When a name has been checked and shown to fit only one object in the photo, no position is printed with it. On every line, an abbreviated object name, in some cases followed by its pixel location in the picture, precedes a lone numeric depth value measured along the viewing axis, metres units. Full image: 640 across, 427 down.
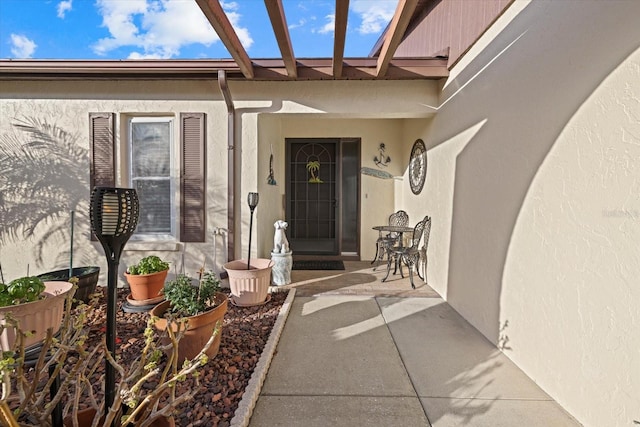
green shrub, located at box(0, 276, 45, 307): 2.07
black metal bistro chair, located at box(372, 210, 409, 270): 4.60
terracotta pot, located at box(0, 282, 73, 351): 2.04
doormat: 4.64
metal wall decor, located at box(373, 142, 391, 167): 5.18
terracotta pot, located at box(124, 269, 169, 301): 3.03
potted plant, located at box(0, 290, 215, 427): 0.92
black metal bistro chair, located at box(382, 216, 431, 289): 3.86
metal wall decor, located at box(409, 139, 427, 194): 4.11
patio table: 4.24
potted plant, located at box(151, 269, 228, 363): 2.06
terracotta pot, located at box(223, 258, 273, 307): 3.03
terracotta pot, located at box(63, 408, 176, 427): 1.13
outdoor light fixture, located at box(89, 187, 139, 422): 1.04
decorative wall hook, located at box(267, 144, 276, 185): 4.12
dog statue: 3.65
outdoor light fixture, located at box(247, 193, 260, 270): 3.20
